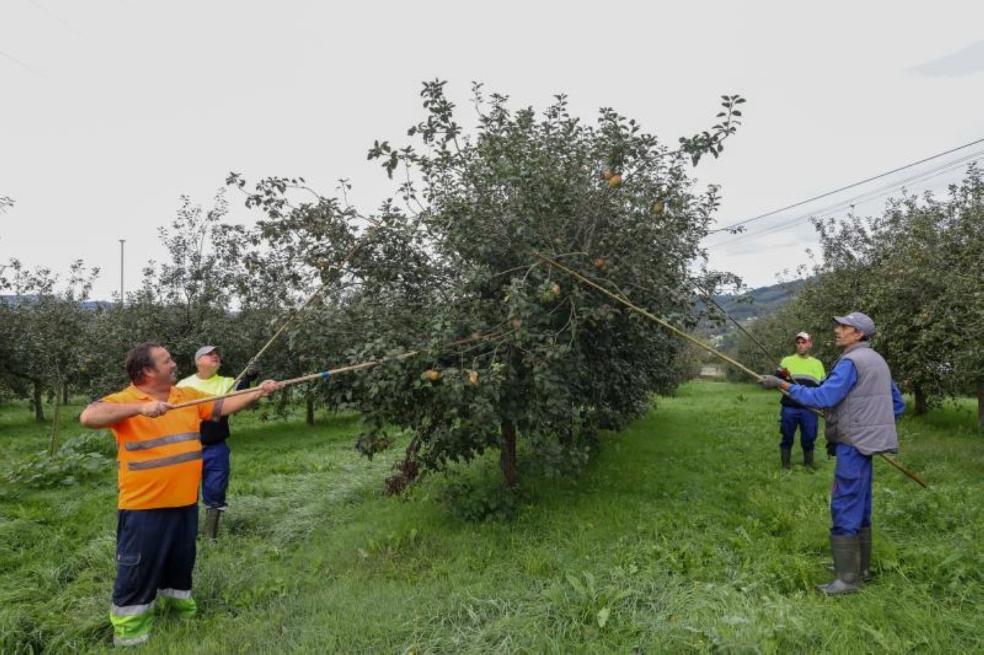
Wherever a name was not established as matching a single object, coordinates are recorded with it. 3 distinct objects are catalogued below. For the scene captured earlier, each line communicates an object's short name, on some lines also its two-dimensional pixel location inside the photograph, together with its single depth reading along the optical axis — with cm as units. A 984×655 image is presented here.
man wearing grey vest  400
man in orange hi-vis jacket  367
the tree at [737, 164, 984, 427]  822
